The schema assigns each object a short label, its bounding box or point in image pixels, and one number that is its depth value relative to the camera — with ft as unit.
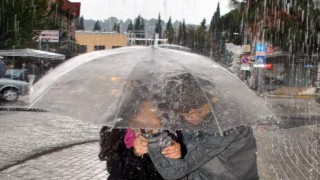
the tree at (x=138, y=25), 222.89
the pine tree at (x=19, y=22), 67.67
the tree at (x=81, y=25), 249.90
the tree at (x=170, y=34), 159.22
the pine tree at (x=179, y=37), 162.11
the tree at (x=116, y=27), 270.91
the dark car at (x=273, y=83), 105.34
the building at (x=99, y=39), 153.90
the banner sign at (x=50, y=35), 75.28
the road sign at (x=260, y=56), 62.60
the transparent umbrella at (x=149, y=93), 7.49
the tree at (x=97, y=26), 252.49
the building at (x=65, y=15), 98.17
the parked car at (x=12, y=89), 51.68
